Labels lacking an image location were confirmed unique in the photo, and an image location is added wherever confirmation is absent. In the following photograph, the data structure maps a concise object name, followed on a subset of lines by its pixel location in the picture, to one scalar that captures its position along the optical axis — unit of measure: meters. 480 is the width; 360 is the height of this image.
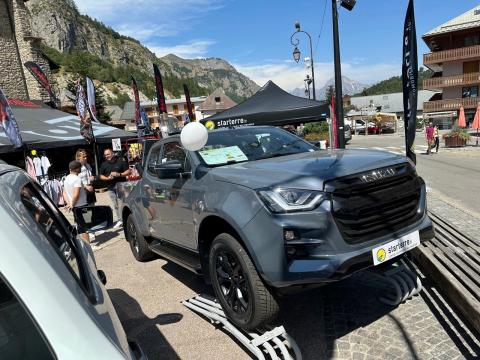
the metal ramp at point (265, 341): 3.04
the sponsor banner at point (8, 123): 10.64
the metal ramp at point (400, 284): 3.85
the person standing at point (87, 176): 7.65
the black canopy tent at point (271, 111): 12.72
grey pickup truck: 2.93
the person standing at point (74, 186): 6.70
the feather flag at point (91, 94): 17.62
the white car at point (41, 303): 1.12
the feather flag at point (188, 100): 19.02
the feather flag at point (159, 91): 16.32
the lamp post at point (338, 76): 9.71
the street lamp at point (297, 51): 20.76
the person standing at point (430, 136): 20.08
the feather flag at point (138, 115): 18.65
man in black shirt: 9.16
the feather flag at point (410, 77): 6.92
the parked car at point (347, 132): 29.94
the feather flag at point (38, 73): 24.95
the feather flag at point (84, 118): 14.14
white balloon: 4.04
